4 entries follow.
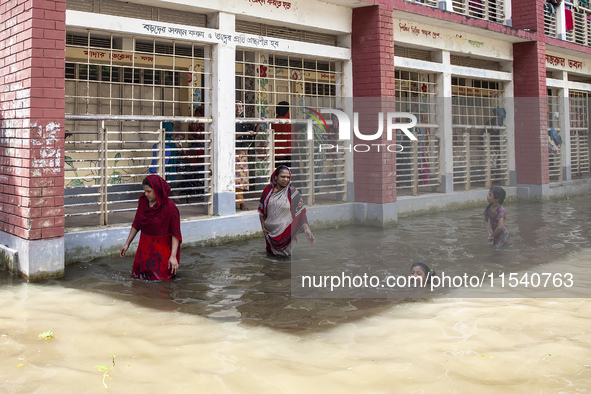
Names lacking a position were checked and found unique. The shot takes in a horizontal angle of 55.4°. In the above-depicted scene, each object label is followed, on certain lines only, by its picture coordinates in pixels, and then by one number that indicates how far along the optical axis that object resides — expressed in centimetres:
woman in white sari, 709
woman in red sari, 592
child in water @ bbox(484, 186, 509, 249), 702
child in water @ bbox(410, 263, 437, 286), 563
